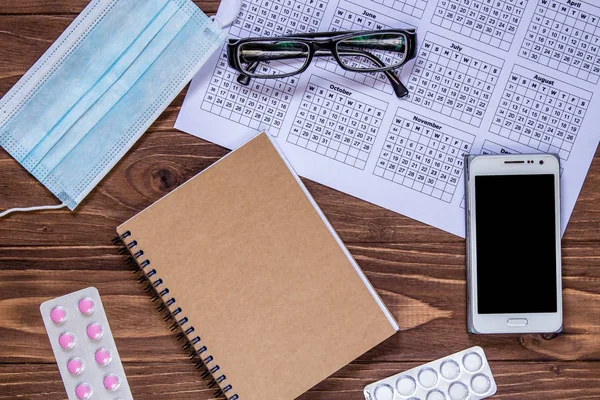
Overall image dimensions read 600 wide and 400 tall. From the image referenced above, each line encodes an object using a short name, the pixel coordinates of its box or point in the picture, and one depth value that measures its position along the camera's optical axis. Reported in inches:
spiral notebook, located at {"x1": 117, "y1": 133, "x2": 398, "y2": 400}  31.1
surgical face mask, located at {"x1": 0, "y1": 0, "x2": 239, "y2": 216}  30.9
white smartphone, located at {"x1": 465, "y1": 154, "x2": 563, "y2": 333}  30.6
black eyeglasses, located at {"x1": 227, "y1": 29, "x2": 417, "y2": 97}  29.9
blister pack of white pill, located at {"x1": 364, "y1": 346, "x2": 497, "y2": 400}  31.5
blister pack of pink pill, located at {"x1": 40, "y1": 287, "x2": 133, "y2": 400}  31.7
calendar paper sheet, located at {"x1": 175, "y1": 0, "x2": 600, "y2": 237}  30.9
